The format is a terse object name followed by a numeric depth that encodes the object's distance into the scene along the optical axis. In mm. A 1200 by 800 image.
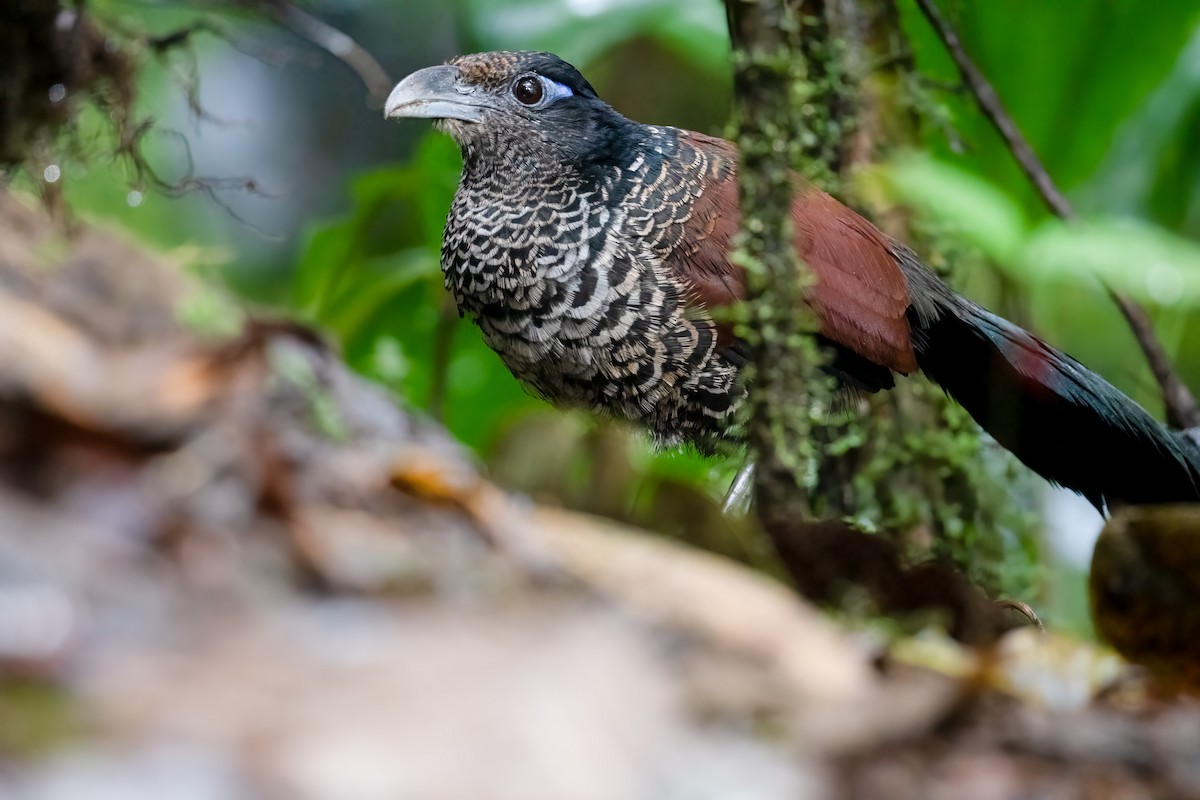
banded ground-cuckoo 6726
